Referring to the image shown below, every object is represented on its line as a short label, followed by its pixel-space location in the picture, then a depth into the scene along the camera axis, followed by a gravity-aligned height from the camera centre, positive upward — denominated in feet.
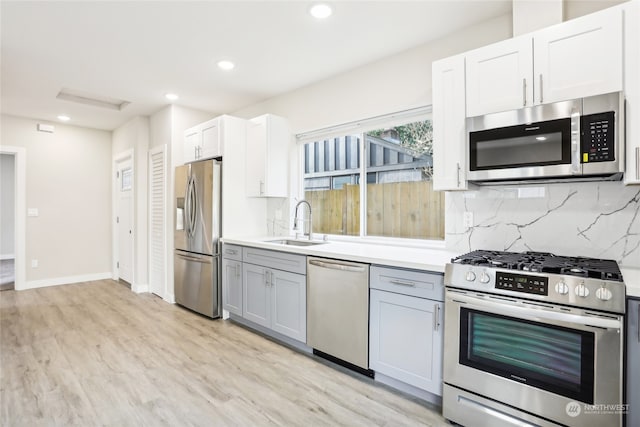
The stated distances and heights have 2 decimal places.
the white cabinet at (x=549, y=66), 5.81 +2.68
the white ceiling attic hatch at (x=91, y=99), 14.29 +4.82
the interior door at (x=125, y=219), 17.99 -0.50
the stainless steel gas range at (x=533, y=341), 5.06 -2.14
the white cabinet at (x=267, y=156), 12.62 +2.00
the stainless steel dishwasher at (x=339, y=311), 8.11 -2.52
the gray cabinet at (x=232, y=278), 11.82 -2.41
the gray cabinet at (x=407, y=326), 6.87 -2.46
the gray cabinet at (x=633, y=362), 4.91 -2.18
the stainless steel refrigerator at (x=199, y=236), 12.67 -0.99
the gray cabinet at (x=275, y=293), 9.66 -2.51
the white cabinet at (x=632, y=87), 5.54 +1.99
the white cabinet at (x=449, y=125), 7.48 +1.88
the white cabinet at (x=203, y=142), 13.09 +2.73
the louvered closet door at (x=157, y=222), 15.67 -0.55
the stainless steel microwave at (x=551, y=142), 5.68 +1.24
